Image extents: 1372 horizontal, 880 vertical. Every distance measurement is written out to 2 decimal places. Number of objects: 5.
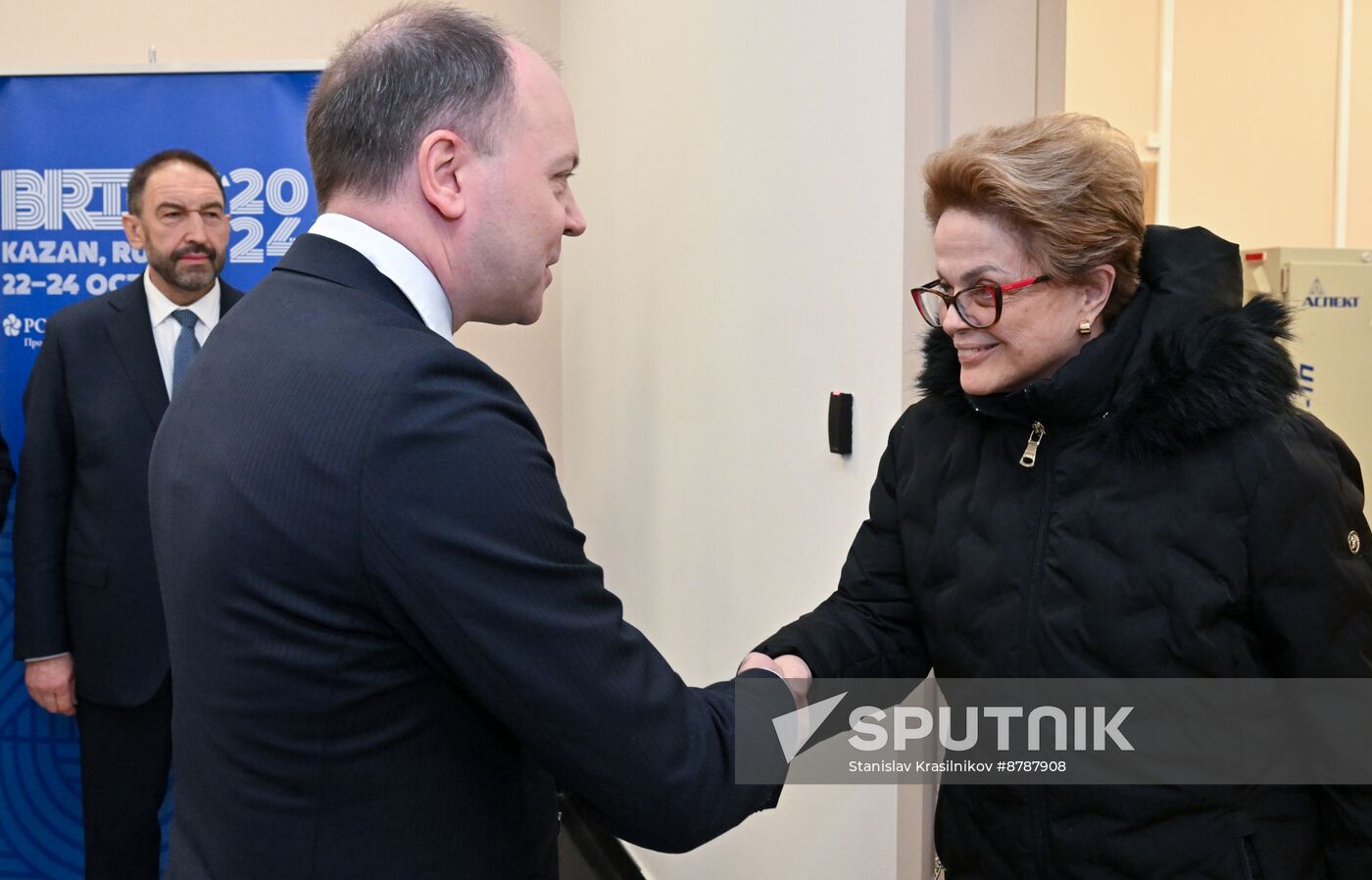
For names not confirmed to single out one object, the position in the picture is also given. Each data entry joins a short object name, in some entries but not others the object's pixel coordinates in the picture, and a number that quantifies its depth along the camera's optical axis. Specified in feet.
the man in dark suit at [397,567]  3.12
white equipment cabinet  10.43
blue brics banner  10.04
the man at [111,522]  8.61
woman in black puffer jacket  3.97
